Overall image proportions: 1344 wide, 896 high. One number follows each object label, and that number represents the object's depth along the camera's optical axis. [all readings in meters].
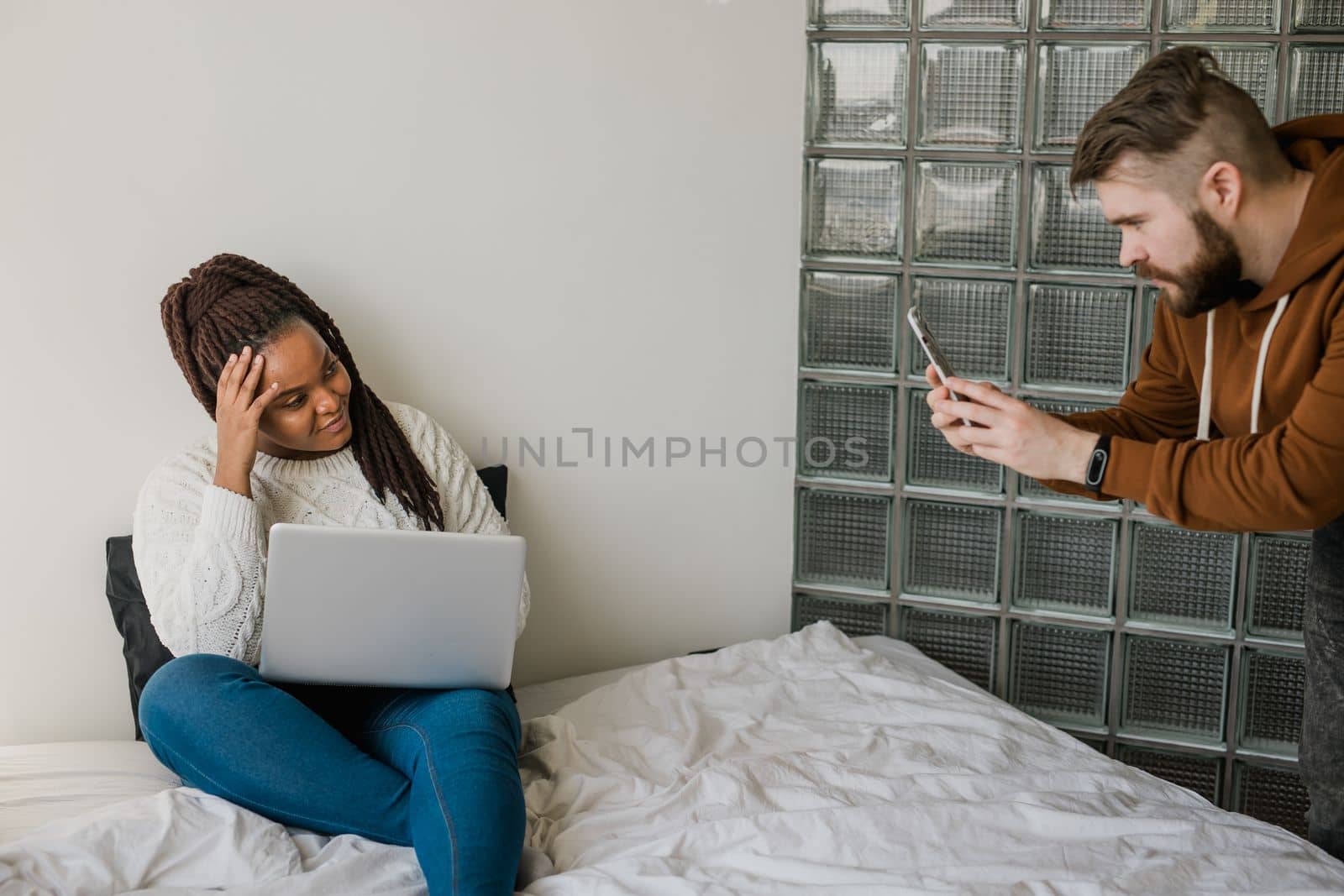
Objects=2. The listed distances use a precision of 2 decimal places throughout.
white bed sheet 1.47
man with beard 1.36
